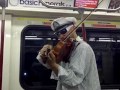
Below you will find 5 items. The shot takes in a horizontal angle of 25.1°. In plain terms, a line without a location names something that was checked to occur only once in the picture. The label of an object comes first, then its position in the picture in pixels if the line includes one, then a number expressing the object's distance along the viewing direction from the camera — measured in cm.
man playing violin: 217
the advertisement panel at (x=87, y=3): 293
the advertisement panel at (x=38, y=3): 285
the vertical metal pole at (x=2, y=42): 239
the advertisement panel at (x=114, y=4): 309
